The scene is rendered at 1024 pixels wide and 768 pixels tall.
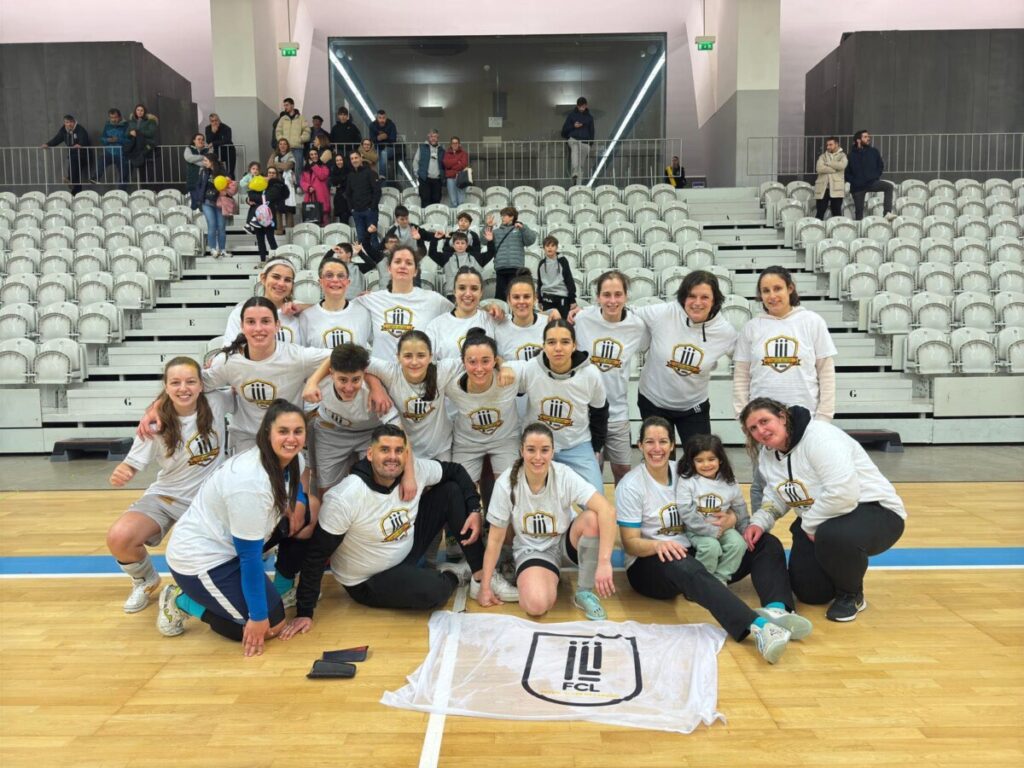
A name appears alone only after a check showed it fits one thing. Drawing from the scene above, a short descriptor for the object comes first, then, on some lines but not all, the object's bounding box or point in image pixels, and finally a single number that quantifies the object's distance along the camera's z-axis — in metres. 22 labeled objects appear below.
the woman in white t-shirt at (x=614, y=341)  4.11
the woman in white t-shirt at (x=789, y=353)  3.84
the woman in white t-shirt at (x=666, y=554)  3.14
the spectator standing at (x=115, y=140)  11.90
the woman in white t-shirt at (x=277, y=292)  3.90
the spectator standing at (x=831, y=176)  10.27
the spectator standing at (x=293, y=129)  10.99
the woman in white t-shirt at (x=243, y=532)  2.94
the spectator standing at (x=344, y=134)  11.87
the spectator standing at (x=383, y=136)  11.74
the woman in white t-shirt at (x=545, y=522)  3.40
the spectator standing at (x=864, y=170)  10.48
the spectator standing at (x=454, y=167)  11.16
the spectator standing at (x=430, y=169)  10.91
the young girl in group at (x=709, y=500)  3.48
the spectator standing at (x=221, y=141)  11.04
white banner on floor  2.58
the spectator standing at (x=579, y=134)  12.56
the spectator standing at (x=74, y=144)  12.14
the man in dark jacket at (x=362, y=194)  9.16
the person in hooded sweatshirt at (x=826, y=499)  3.25
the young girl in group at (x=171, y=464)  3.41
